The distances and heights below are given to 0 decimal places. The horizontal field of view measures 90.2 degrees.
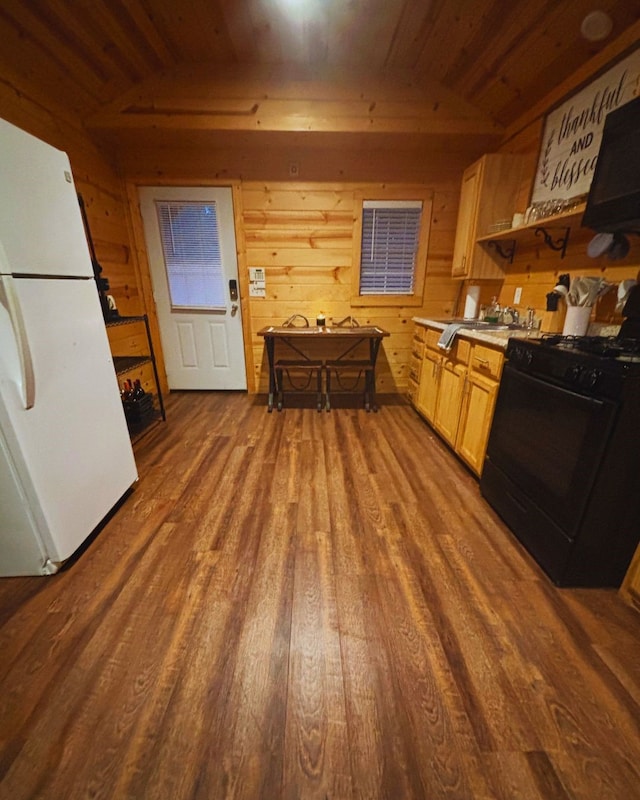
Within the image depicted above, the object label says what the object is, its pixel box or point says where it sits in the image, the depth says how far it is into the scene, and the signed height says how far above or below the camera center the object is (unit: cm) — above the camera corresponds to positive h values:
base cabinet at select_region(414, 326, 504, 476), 200 -69
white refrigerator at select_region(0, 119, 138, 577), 119 -31
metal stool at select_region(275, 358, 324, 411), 338 -75
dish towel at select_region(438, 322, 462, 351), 238 -30
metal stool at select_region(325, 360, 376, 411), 335 -80
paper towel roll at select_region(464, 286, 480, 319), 297 -7
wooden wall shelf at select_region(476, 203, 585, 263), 192 +43
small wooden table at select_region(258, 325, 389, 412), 306 -49
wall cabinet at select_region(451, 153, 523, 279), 261 +73
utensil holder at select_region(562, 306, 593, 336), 178 -14
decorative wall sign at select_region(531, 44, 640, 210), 176 +100
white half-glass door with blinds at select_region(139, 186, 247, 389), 323 +10
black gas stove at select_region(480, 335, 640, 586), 119 -64
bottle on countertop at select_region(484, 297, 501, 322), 278 -15
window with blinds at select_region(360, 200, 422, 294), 328 +49
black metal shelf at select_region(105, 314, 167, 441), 241 -55
